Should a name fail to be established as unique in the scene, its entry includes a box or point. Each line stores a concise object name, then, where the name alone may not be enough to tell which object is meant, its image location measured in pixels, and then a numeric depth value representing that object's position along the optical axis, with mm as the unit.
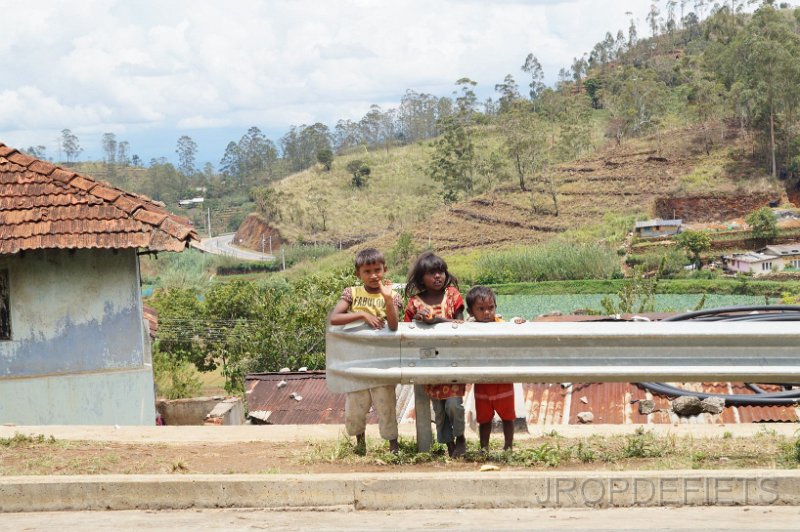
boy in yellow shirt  6027
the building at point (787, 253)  65000
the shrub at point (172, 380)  30438
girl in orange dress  6000
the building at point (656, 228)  74194
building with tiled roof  12352
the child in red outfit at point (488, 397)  6090
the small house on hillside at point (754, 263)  64312
